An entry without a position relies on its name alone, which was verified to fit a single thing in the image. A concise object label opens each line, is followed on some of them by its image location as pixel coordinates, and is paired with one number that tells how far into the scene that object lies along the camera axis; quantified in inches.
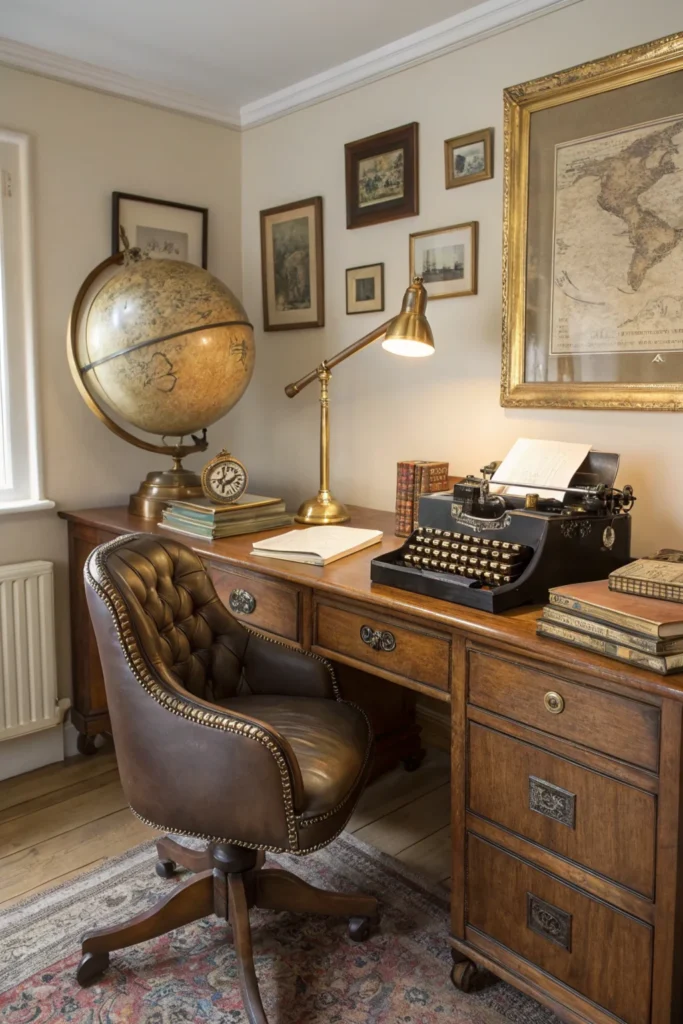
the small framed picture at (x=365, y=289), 117.2
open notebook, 88.7
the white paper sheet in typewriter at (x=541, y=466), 80.9
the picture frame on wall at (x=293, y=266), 126.0
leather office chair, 67.3
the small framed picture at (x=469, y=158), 100.7
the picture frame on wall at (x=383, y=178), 110.1
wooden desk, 58.6
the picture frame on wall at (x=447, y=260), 104.1
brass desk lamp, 93.7
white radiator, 114.7
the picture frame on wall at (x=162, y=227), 123.6
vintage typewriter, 70.4
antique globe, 104.2
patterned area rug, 73.9
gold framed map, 84.6
